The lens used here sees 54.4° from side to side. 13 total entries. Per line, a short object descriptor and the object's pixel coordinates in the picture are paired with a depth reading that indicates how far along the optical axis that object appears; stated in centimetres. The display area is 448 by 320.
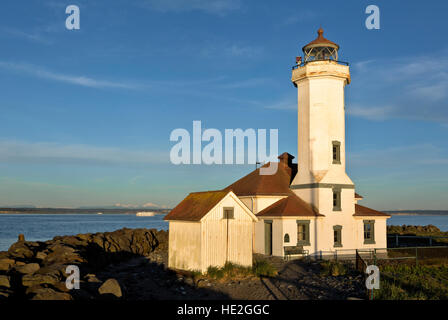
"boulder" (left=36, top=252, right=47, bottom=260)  2345
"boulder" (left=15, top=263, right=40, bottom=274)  1817
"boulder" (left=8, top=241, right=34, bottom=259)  2349
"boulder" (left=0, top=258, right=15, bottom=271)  1961
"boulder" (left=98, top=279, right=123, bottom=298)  1494
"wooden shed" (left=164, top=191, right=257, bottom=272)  2025
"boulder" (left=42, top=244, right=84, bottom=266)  2121
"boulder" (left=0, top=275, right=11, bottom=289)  1476
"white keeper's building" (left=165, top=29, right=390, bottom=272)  2725
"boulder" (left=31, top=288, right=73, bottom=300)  1322
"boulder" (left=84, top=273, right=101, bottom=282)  1700
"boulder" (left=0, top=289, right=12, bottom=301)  1353
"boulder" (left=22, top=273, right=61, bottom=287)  1538
